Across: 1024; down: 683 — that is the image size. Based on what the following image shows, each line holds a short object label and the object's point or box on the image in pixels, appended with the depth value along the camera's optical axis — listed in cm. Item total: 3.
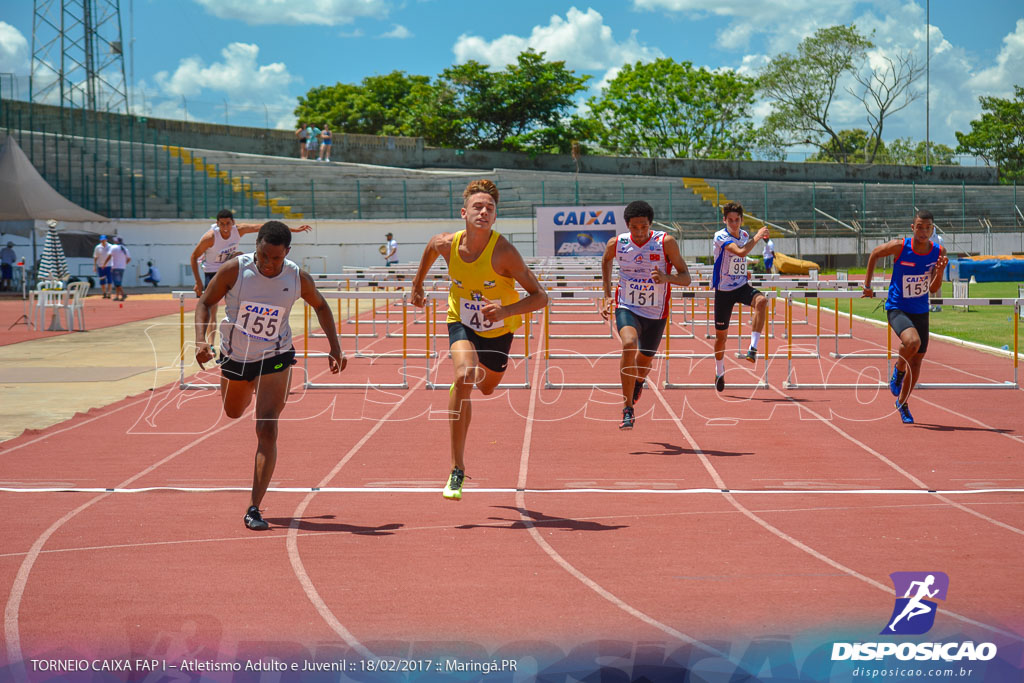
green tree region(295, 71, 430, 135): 7819
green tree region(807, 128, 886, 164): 8021
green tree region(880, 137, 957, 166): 9650
